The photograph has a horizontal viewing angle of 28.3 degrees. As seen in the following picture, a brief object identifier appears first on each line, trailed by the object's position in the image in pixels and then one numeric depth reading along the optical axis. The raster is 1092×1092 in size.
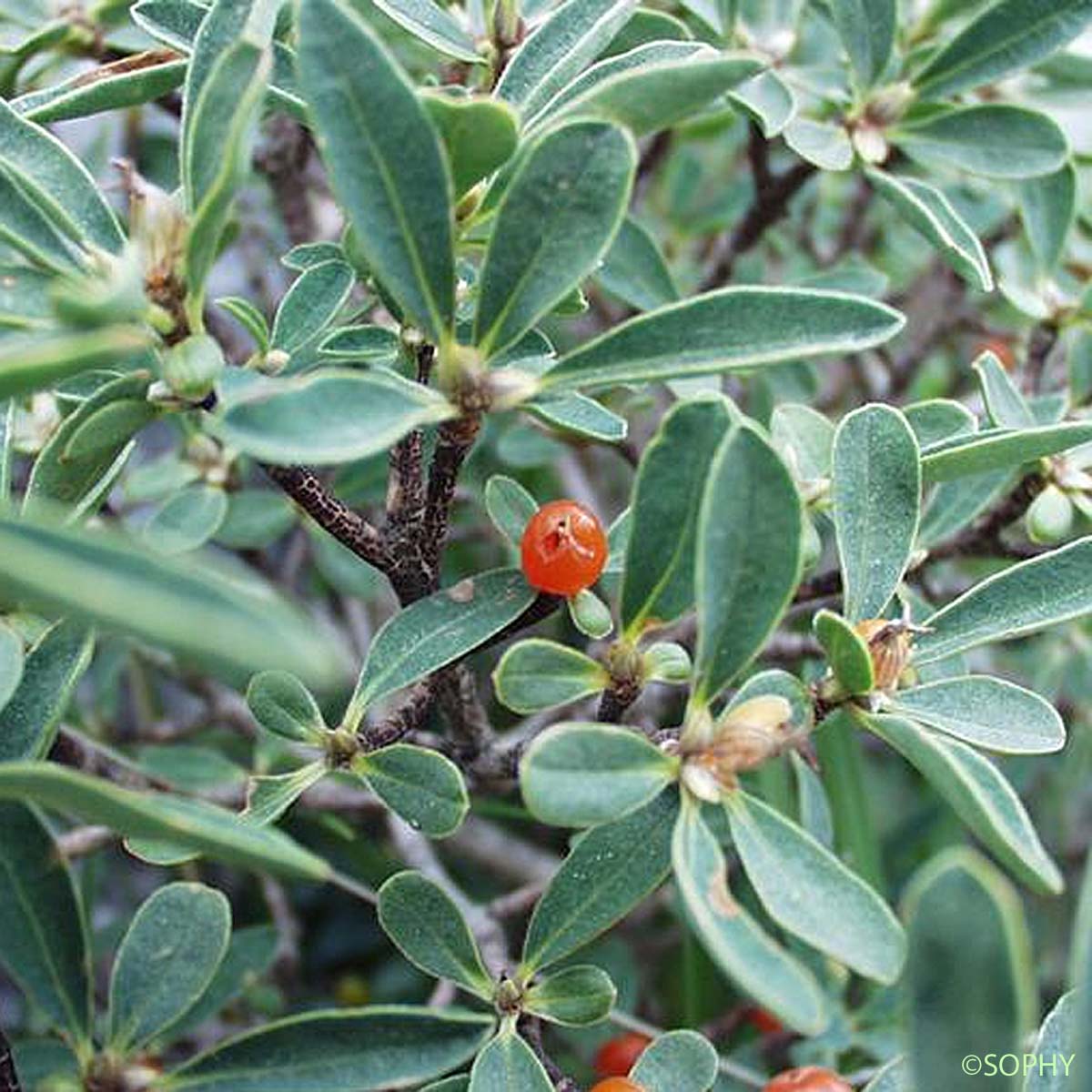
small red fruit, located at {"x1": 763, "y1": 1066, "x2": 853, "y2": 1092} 0.20
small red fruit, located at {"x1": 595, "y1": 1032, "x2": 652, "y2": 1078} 0.25
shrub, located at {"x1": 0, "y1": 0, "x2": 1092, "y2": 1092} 0.16
